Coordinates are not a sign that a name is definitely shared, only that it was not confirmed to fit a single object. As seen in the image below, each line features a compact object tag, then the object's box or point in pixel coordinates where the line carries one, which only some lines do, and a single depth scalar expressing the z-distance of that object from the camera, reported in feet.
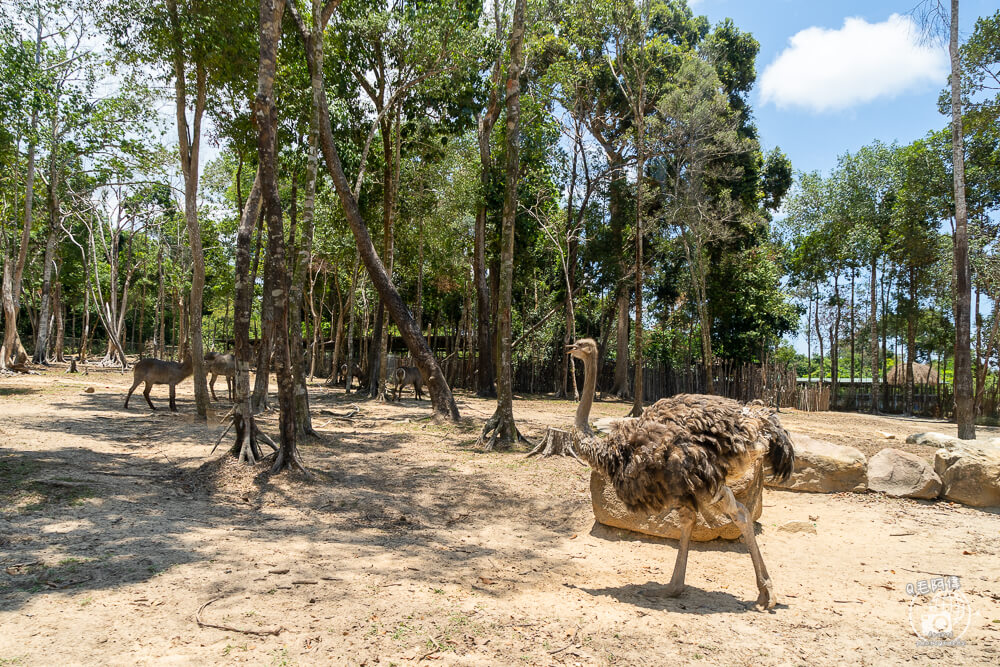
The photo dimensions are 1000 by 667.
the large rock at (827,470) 26.61
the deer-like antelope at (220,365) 51.01
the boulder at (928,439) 37.19
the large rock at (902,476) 25.64
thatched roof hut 104.29
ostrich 14.96
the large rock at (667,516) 19.60
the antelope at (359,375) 69.82
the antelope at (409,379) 61.87
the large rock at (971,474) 24.36
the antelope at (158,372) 42.78
